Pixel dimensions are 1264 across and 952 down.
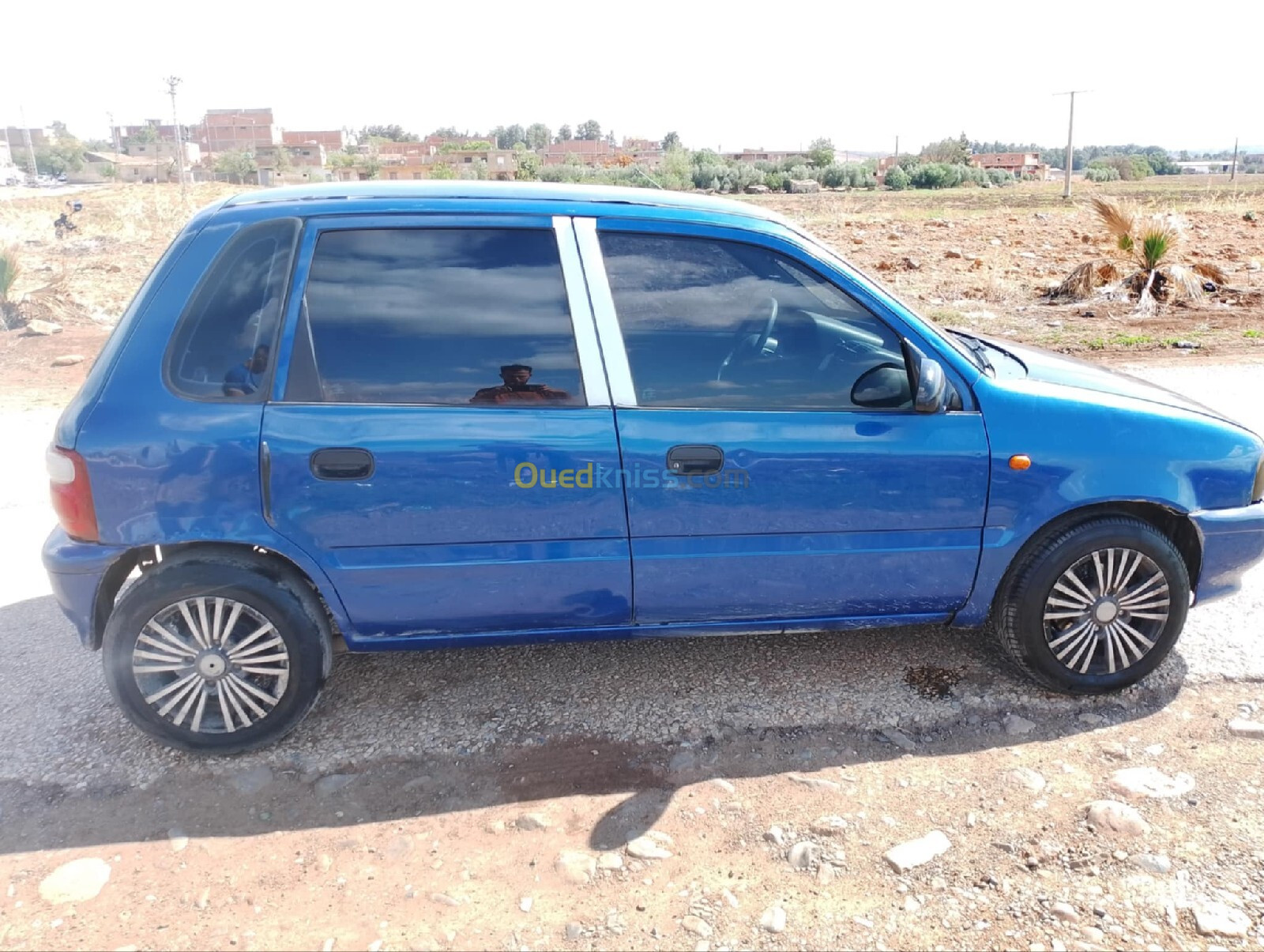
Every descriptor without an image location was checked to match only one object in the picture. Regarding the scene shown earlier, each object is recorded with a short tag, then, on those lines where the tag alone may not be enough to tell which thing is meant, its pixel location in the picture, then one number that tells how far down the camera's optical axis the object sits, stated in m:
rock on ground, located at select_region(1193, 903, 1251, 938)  2.76
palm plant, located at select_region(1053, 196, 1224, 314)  14.09
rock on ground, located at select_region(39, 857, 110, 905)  2.94
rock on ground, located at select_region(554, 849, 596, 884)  3.00
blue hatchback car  3.42
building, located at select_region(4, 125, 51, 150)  122.19
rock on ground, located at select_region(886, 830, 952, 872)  3.04
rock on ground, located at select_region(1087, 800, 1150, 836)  3.19
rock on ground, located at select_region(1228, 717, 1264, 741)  3.70
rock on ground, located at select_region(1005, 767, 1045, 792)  3.41
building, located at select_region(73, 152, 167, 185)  80.19
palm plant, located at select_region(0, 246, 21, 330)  12.46
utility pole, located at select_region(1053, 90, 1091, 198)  46.91
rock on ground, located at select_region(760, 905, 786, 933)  2.79
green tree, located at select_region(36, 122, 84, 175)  100.56
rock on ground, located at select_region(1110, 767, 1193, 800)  3.37
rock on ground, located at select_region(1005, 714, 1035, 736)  3.75
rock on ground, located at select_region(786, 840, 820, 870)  3.05
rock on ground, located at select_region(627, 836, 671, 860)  3.08
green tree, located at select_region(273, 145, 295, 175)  82.45
